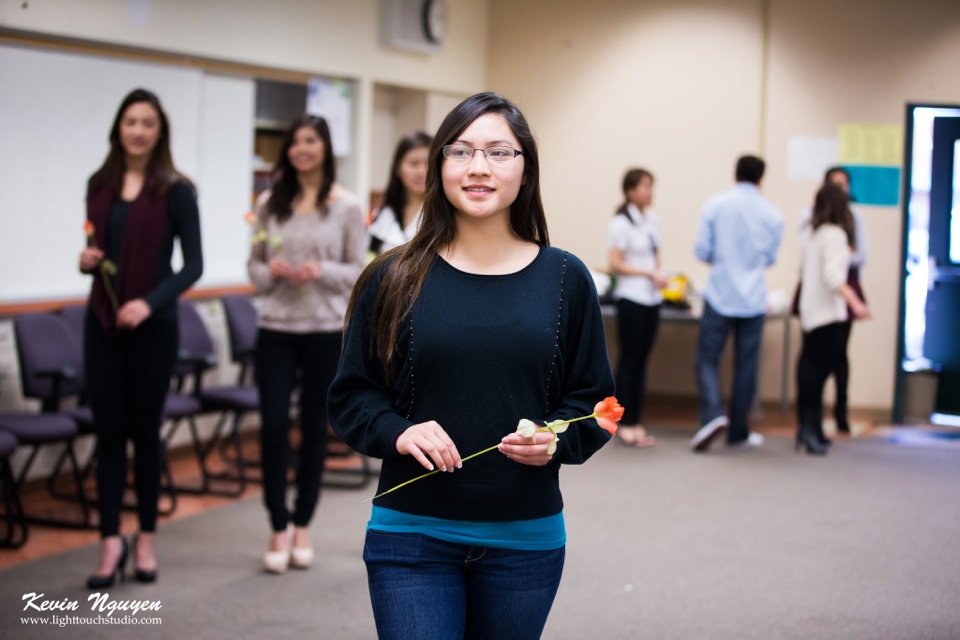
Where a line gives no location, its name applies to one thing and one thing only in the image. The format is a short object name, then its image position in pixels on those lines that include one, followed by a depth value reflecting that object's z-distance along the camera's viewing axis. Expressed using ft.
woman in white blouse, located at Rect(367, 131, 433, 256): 15.42
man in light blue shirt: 22.35
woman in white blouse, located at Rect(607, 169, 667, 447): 22.77
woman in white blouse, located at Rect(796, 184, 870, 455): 21.63
